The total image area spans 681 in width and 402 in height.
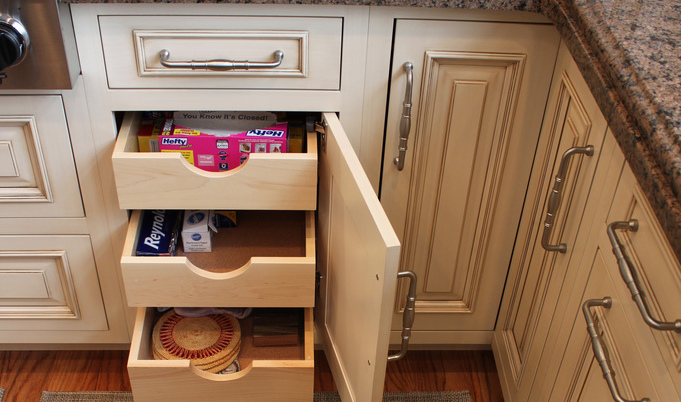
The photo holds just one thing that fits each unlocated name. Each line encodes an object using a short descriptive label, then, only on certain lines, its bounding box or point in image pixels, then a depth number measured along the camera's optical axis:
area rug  1.41
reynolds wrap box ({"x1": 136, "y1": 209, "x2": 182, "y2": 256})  1.19
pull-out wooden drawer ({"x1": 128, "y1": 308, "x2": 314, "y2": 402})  1.15
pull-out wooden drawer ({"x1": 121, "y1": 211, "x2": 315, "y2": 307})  1.14
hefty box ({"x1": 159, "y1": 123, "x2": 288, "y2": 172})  1.14
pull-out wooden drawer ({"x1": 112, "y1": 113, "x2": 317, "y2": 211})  1.08
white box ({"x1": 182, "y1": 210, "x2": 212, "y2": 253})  1.24
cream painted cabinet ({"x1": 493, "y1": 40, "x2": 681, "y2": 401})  0.76
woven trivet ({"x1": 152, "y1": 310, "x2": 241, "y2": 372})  1.24
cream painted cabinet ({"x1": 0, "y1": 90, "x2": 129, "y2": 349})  1.13
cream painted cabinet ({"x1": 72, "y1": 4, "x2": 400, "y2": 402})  1.03
